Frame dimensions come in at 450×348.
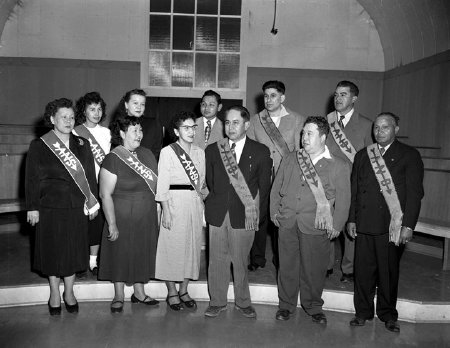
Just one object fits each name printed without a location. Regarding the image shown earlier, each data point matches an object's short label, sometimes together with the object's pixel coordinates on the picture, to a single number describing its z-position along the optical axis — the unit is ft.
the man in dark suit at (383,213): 8.99
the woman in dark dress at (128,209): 9.41
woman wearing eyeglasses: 9.53
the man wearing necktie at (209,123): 12.17
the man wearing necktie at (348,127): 10.93
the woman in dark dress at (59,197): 9.29
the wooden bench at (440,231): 12.78
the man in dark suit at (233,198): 9.45
